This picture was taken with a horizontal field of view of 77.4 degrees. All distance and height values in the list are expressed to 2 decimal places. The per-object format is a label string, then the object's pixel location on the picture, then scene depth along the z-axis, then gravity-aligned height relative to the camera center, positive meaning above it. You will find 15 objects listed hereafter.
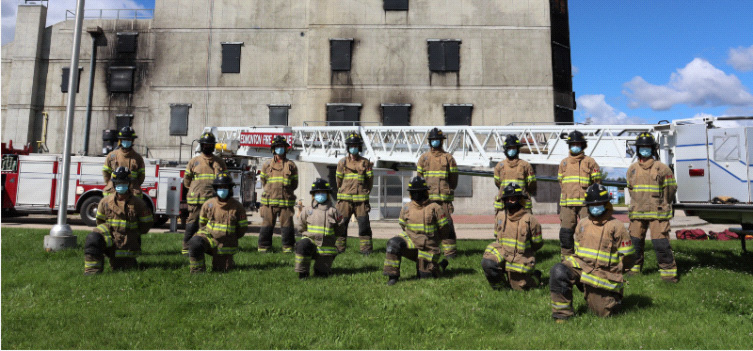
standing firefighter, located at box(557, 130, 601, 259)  6.98 +0.46
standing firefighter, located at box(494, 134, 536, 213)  7.43 +0.64
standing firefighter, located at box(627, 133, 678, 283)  6.22 +0.16
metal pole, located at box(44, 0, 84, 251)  8.12 +0.51
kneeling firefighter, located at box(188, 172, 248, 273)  6.53 -0.32
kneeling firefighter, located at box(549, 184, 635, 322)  4.61 -0.53
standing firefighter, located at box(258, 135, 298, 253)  8.48 +0.20
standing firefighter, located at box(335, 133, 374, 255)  8.41 +0.35
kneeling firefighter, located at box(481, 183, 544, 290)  5.53 -0.42
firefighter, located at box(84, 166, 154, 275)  6.57 -0.29
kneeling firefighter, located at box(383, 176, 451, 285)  6.08 -0.35
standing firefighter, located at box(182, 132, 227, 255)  8.24 +0.48
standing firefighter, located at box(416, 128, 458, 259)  7.85 +0.65
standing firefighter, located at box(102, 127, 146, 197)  7.88 +0.73
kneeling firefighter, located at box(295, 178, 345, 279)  6.27 -0.36
